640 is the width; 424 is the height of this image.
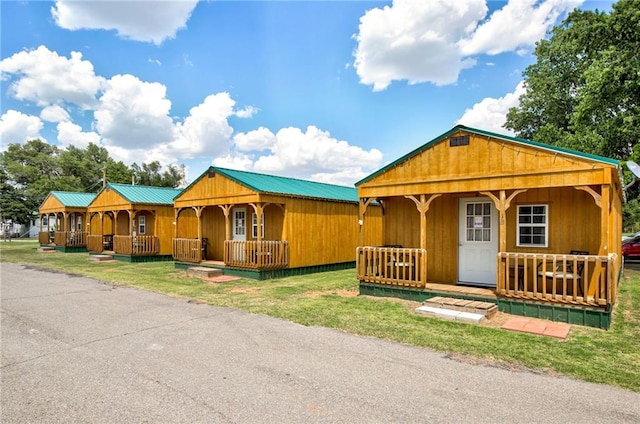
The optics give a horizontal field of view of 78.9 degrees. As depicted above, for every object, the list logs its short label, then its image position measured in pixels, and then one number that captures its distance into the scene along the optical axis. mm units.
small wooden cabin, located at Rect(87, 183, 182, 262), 19516
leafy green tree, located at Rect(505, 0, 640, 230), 15102
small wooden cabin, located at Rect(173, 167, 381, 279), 13195
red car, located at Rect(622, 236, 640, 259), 19172
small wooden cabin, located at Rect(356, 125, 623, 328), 6910
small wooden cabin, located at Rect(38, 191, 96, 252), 25547
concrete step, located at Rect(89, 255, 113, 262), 19631
